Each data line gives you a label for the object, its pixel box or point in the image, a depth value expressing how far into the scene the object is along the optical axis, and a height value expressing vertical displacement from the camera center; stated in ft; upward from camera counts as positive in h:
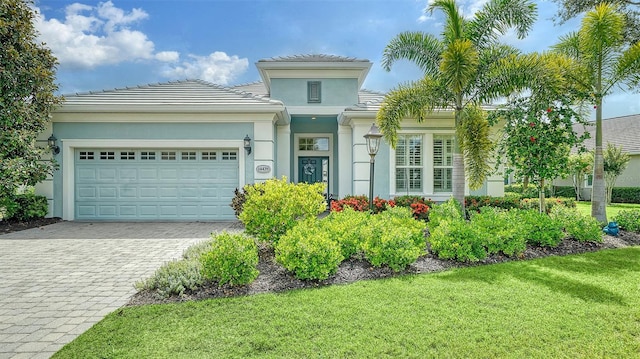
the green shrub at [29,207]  31.77 -2.71
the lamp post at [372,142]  25.38 +2.96
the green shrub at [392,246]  15.69 -3.34
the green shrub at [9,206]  30.82 -2.52
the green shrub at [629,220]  25.73 -3.36
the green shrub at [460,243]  17.29 -3.47
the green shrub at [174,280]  13.44 -4.31
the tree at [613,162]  54.13 +2.79
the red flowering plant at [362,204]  29.78 -2.35
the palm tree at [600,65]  26.40 +9.64
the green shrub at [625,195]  58.49 -2.97
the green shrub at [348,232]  16.80 -2.82
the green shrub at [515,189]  68.82 -2.23
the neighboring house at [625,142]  64.49 +8.04
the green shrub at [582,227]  21.43 -3.27
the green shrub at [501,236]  18.06 -3.20
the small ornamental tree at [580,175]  59.62 +0.73
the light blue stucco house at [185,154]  33.78 +2.75
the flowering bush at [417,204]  30.07 -2.44
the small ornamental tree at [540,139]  24.12 +2.96
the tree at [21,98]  29.86 +7.96
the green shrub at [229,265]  13.70 -3.65
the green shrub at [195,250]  17.40 -4.01
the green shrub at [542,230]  19.98 -3.22
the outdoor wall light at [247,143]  33.86 +3.80
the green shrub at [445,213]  21.18 -2.46
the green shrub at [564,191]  68.13 -2.66
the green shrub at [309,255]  14.29 -3.42
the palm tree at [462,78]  27.35 +8.64
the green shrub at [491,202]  32.81 -2.37
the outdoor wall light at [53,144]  33.17 +3.65
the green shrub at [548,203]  34.57 -3.02
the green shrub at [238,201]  30.30 -2.08
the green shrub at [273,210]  17.92 -1.76
